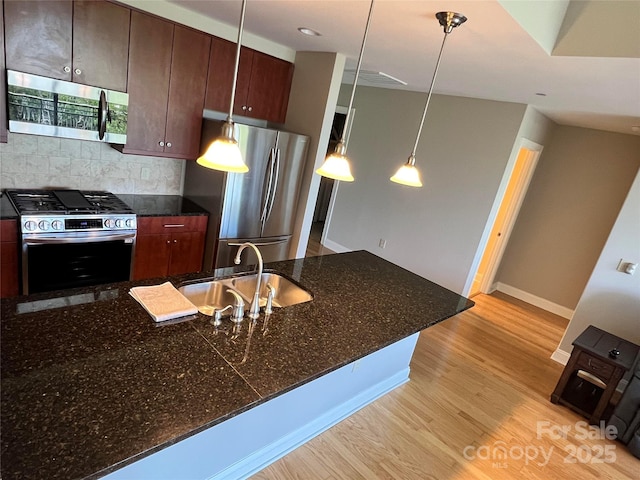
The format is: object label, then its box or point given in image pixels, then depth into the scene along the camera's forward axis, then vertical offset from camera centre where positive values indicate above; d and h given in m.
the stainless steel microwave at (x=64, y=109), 2.32 -0.19
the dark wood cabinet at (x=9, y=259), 2.33 -1.17
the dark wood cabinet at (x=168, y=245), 2.97 -1.15
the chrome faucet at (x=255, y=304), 1.76 -0.82
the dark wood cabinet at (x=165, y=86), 2.71 +0.10
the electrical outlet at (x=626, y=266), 3.23 -0.54
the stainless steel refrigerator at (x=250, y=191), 3.18 -0.63
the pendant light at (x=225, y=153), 1.38 -0.15
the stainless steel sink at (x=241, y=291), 2.00 -0.93
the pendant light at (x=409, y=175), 2.04 -0.11
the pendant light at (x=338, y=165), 1.84 -0.13
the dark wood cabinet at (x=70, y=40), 2.24 +0.23
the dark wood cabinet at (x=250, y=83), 3.13 +0.30
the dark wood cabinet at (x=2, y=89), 2.17 -0.15
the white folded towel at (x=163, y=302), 1.60 -0.86
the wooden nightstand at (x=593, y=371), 2.80 -1.29
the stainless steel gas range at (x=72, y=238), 2.43 -1.03
